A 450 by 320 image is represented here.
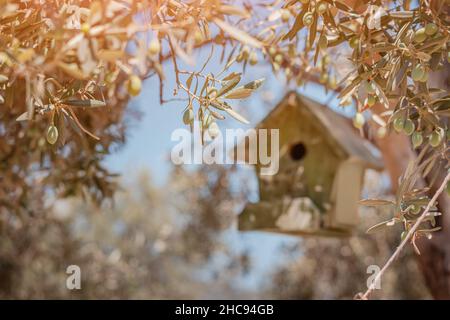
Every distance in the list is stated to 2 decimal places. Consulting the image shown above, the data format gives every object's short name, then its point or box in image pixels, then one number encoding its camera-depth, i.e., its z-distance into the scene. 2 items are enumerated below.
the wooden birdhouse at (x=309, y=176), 2.18
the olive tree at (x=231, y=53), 1.35
